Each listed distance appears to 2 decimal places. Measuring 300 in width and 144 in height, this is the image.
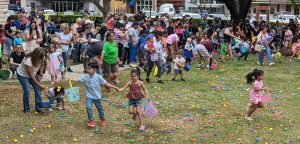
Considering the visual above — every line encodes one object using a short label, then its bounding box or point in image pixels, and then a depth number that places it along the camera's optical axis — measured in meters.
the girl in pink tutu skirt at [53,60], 12.98
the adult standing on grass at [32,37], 17.12
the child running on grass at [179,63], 14.16
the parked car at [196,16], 52.16
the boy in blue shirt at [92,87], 9.07
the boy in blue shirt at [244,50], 20.47
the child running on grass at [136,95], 9.18
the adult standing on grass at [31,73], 9.73
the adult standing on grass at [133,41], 17.29
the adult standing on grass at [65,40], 14.35
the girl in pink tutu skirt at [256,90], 9.81
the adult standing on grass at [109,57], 12.20
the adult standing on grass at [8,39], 17.88
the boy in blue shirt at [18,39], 14.57
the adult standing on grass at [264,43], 18.58
